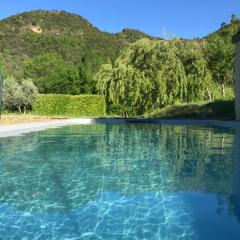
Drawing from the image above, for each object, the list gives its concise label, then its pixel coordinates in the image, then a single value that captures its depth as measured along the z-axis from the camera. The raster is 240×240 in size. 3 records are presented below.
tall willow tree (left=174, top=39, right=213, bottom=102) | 21.40
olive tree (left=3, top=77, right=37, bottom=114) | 22.45
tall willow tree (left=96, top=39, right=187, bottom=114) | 20.78
